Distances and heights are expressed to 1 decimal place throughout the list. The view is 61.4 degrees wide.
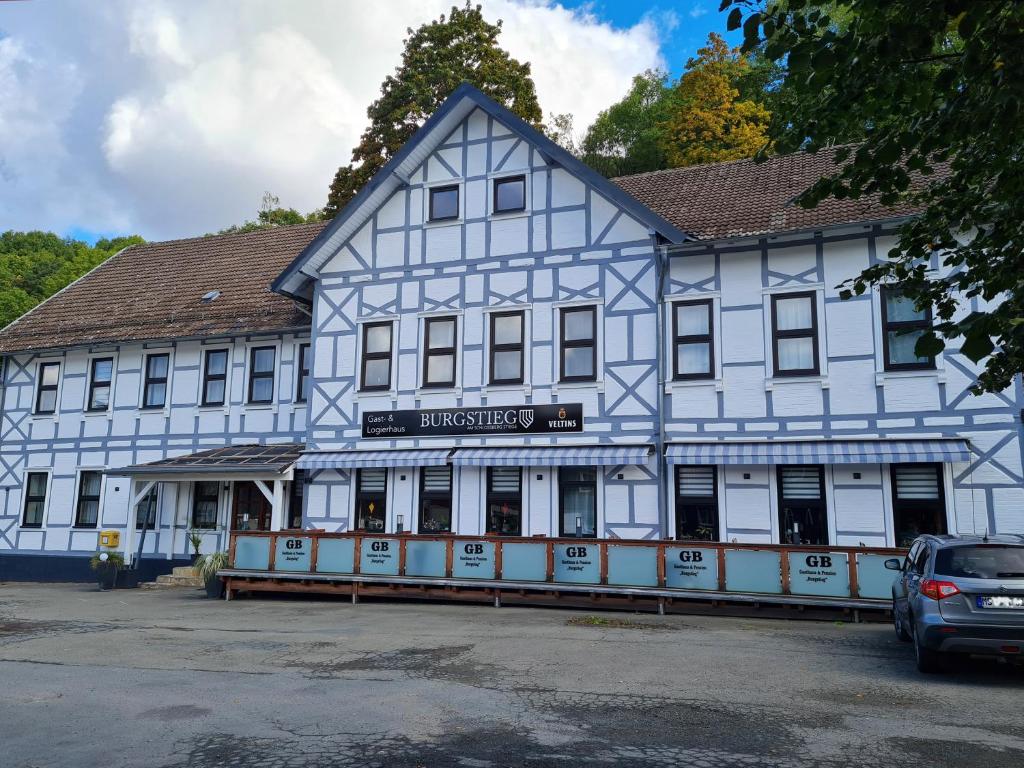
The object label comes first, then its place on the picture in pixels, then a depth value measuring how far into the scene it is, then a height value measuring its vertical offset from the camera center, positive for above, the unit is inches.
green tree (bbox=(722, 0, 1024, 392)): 187.3 +105.1
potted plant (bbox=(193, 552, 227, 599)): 704.4 -27.2
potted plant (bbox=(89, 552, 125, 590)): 829.2 -30.1
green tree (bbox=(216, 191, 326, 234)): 1975.9 +735.5
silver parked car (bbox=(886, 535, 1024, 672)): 343.9 -20.8
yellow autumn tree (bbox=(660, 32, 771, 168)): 1332.4 +664.5
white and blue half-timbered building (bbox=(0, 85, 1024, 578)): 645.9 +133.4
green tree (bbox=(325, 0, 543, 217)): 1376.7 +735.5
